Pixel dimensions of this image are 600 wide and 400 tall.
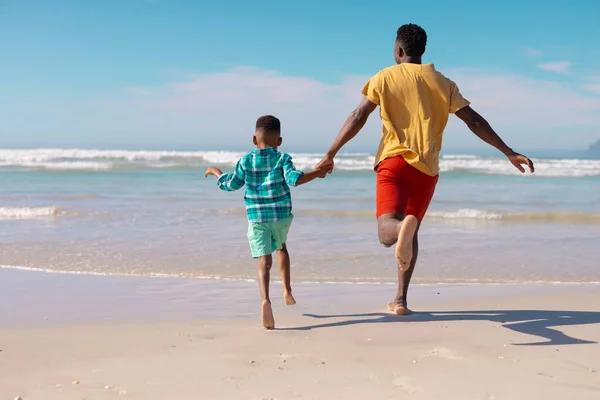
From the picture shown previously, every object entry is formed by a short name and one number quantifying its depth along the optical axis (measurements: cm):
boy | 434
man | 405
